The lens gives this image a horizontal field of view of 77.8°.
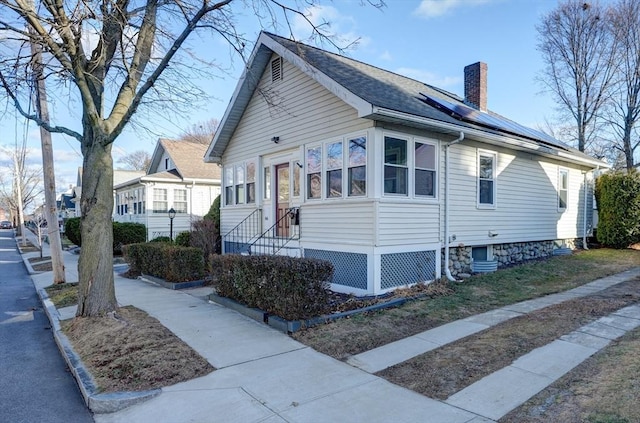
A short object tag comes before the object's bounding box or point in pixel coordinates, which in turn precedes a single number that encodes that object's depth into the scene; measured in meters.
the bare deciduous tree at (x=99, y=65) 6.56
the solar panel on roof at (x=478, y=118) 9.90
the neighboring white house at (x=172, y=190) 20.94
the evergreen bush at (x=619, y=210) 13.91
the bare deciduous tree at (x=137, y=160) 56.94
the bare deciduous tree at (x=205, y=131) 43.41
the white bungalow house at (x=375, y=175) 8.21
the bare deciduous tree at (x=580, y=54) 22.30
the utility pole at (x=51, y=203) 11.04
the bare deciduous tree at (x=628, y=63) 20.95
